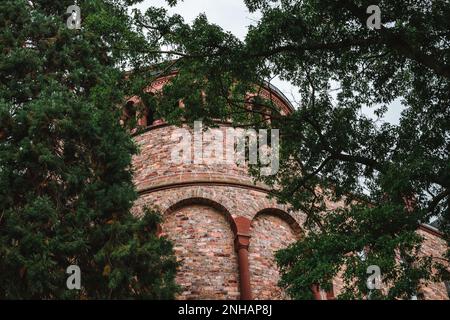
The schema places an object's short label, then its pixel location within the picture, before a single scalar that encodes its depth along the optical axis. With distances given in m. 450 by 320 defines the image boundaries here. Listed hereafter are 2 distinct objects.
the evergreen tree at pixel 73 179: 7.29
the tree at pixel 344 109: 7.55
